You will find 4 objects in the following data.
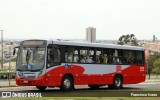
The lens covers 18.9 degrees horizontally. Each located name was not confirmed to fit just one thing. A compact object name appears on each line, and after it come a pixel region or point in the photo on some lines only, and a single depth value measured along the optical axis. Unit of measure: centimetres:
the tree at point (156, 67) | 8194
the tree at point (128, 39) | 9288
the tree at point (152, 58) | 10153
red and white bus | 2591
